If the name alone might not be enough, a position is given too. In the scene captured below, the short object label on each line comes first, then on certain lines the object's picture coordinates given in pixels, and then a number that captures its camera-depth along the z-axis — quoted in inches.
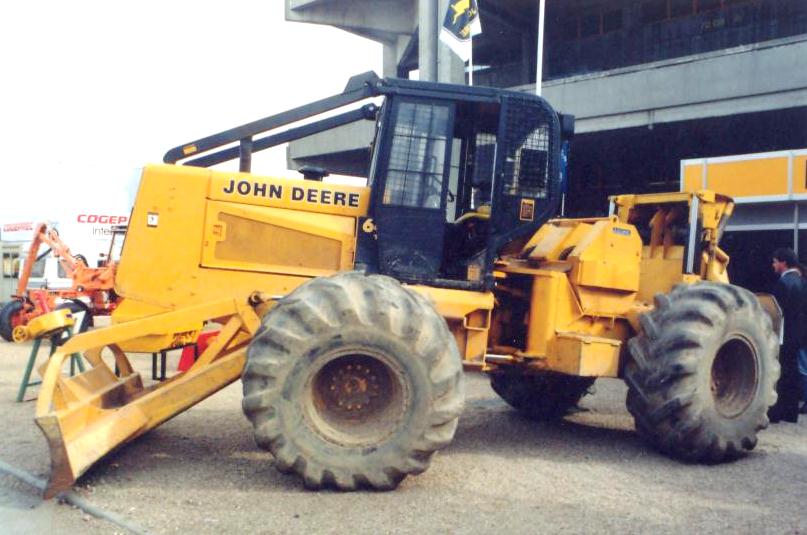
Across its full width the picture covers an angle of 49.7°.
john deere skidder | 231.0
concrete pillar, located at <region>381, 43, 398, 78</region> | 1112.2
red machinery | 621.3
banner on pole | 673.6
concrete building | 677.9
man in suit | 368.5
